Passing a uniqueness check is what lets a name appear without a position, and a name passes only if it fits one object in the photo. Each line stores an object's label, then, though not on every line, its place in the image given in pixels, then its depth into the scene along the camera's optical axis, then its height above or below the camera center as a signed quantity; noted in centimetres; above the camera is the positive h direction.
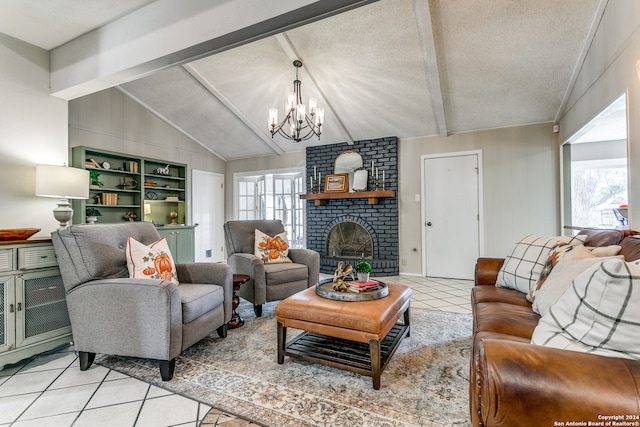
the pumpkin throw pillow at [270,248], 327 -35
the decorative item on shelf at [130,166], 464 +77
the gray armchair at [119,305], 176 -54
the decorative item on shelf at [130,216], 468 +1
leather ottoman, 166 -65
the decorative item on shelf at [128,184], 465 +51
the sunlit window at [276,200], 586 +31
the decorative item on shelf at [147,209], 494 +13
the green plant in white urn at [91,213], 404 +6
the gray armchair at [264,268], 284 -52
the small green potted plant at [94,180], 415 +51
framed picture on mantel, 508 +54
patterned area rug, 146 -95
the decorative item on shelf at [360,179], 489 +57
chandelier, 319 +110
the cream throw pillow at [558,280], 140 -32
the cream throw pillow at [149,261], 205 -31
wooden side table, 260 -75
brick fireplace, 480 -10
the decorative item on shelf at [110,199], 429 +26
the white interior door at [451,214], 441 +0
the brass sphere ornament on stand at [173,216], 532 +1
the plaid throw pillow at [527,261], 195 -32
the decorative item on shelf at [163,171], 508 +76
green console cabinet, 192 -56
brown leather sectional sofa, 72 -43
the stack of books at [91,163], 409 +73
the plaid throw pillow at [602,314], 86 -31
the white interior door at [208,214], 571 +4
